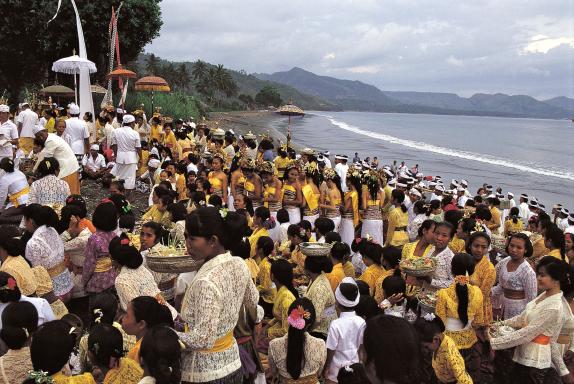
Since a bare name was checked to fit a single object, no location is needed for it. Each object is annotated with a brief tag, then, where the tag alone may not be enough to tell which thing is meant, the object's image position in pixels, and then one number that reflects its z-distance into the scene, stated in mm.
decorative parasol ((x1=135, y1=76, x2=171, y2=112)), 20092
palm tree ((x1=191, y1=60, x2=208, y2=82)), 117500
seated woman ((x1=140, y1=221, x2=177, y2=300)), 5805
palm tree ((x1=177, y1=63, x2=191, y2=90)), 108688
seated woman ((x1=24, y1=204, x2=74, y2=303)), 5762
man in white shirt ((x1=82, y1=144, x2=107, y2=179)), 14281
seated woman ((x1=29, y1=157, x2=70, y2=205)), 7859
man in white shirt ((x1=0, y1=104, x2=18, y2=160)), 11289
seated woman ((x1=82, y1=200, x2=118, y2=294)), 5770
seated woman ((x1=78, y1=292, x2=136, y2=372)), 4534
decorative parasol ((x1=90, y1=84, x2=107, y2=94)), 23425
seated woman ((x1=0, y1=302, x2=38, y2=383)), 4062
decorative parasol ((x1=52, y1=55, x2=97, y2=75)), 16125
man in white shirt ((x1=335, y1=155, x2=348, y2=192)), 14133
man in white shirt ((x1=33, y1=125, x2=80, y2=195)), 9516
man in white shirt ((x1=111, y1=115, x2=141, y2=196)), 12797
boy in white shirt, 4914
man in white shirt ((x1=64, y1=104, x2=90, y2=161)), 13008
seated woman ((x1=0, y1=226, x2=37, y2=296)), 5113
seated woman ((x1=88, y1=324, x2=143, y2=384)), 3852
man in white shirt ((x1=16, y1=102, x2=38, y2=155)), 13375
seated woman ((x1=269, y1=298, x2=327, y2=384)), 4648
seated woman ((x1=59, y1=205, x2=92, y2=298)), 6574
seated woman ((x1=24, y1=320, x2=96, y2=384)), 3633
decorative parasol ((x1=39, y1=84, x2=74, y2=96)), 22547
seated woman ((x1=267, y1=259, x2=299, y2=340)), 5582
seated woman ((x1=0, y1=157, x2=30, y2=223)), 8703
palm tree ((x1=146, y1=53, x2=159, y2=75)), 97750
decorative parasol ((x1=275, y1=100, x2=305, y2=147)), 20766
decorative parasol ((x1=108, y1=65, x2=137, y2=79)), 18969
